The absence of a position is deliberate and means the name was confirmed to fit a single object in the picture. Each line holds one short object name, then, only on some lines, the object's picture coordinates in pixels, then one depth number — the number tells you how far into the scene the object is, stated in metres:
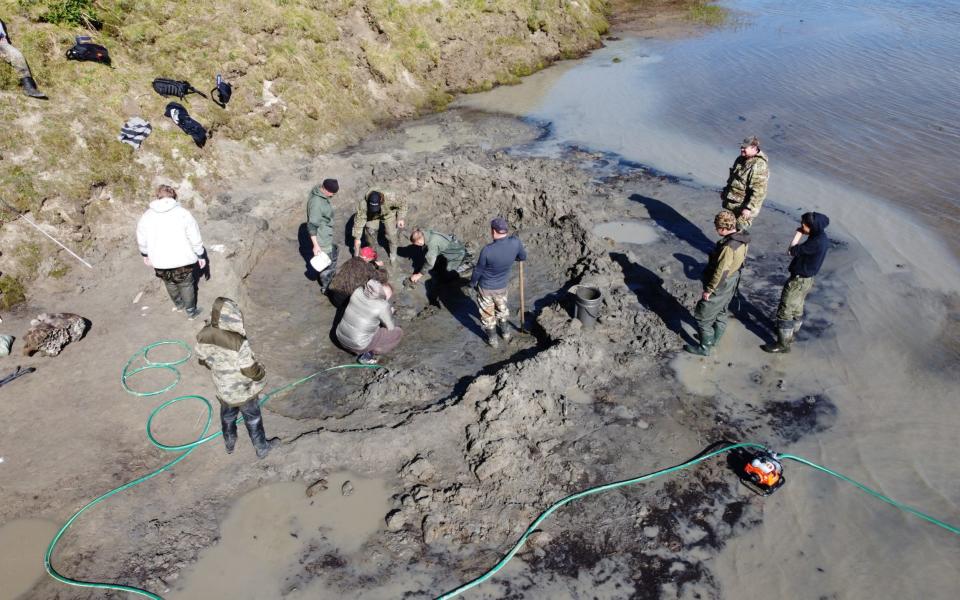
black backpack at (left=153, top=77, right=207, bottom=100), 10.88
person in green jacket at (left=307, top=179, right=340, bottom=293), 7.65
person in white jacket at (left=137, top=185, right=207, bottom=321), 6.41
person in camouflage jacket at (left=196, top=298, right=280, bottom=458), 4.66
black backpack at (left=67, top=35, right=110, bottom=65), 10.21
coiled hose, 4.34
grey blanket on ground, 9.85
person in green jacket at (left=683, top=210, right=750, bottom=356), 6.09
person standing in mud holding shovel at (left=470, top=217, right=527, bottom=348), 6.31
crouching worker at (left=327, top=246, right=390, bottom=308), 7.18
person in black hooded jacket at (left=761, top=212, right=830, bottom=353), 6.15
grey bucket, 7.07
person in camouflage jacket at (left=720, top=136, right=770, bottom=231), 8.36
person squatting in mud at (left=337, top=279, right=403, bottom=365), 6.27
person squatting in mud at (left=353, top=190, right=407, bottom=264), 8.21
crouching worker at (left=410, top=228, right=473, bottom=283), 8.11
